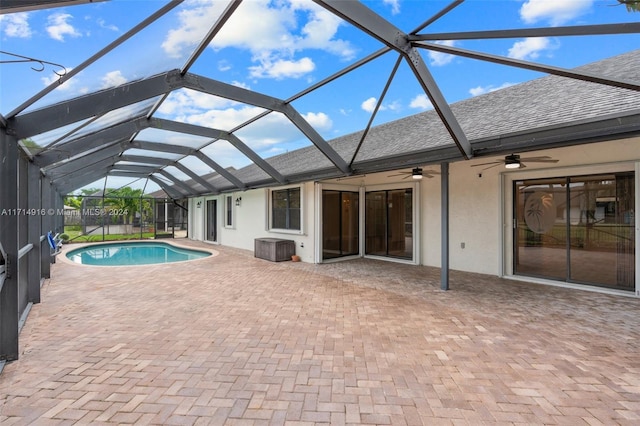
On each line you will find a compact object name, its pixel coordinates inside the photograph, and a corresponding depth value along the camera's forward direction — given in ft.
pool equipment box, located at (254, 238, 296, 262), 31.45
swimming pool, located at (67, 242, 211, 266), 37.29
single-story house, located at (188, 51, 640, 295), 16.16
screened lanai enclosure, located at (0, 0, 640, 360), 10.06
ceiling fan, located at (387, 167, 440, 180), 22.67
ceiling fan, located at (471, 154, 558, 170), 16.88
